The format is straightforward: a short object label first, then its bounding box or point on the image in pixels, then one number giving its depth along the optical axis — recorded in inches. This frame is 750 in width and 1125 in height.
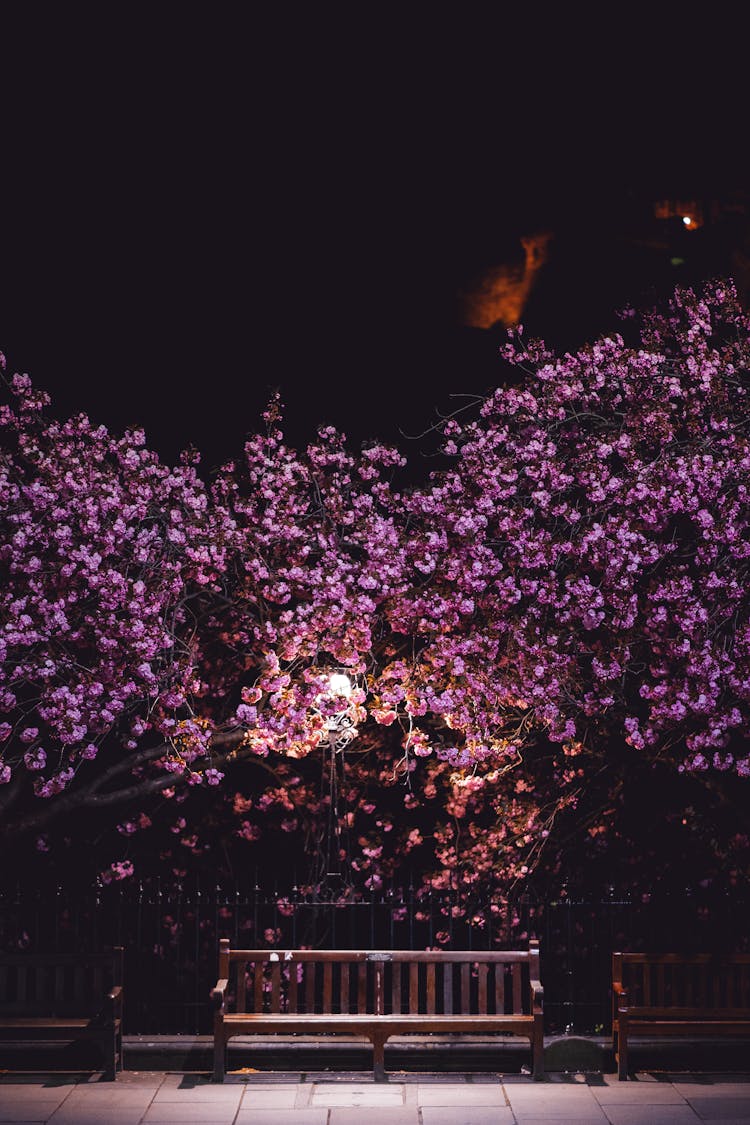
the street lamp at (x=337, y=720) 455.2
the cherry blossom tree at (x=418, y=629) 454.6
